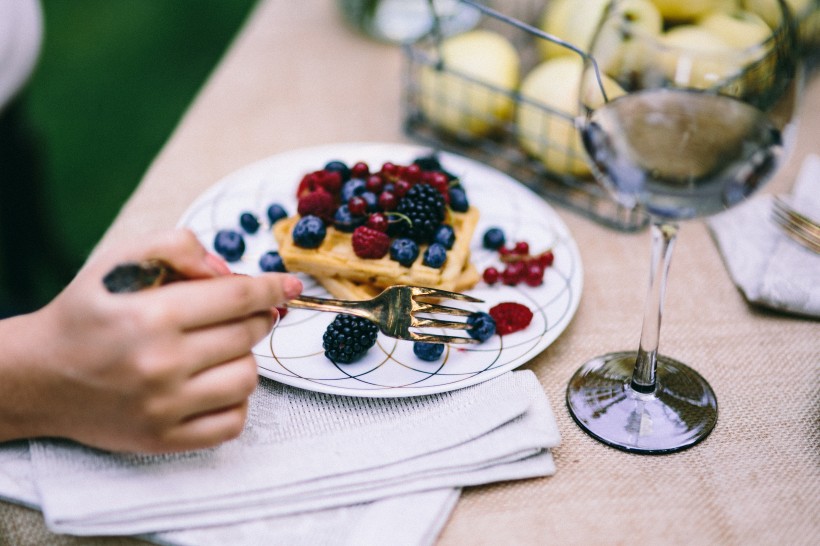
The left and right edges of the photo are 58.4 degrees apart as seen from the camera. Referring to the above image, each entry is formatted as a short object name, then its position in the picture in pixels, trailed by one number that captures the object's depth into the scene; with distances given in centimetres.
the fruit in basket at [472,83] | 113
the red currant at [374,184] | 93
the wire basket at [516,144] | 105
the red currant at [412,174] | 95
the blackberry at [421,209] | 89
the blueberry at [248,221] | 97
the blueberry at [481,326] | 78
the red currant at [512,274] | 88
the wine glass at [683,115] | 59
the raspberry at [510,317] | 80
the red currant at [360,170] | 96
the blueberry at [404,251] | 87
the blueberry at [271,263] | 92
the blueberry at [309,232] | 89
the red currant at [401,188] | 91
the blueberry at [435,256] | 87
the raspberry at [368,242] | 87
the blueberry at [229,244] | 92
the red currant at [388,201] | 90
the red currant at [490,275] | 89
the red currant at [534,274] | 88
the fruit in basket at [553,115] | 105
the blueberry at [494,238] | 95
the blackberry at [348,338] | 75
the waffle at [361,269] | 87
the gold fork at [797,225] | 93
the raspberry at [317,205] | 92
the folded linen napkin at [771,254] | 86
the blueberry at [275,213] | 99
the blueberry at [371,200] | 91
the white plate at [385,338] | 75
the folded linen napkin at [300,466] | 62
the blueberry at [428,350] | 76
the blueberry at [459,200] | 96
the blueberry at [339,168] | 97
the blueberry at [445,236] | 89
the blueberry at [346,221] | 91
